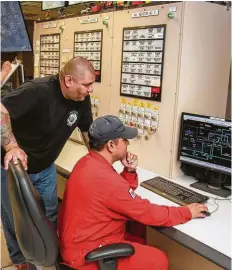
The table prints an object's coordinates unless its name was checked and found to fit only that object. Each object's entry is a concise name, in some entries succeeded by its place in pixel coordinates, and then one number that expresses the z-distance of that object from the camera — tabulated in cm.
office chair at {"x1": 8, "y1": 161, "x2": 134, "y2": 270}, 134
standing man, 187
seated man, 152
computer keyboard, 186
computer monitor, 200
